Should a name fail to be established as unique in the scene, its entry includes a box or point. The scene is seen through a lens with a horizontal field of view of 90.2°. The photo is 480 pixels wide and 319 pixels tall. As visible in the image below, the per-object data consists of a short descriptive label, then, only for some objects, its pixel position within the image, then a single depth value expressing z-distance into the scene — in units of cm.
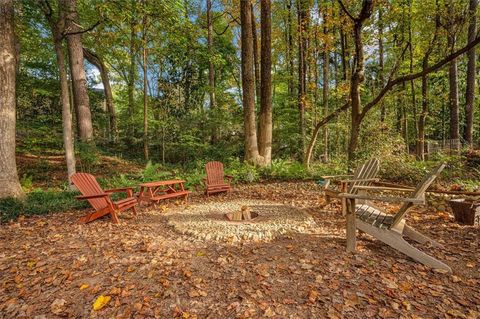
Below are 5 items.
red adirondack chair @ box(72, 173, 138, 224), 407
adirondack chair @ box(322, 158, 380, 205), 404
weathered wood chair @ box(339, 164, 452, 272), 256
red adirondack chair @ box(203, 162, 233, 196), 598
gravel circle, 340
